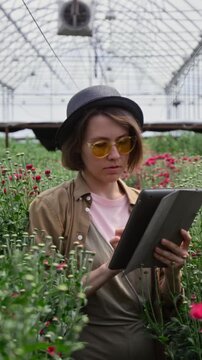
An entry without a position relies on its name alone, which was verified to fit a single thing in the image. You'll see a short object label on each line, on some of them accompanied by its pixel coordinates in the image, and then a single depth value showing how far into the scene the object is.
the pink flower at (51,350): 2.30
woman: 3.01
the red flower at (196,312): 2.45
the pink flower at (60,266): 2.53
